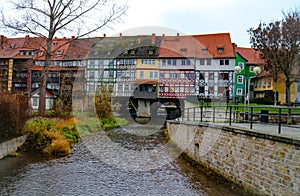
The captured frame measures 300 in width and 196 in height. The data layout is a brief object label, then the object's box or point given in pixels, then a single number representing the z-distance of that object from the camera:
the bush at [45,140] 13.36
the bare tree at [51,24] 20.73
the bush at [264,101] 31.42
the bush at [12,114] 12.00
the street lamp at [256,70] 15.88
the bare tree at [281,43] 22.25
